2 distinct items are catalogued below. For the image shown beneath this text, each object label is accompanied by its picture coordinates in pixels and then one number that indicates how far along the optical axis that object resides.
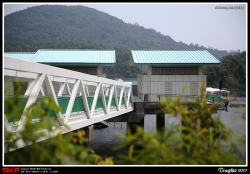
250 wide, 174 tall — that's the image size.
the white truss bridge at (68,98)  8.70
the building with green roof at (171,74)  31.95
